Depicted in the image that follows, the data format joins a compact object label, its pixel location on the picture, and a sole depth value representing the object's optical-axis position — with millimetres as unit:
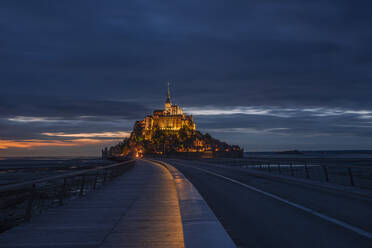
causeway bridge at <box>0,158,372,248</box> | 5312
